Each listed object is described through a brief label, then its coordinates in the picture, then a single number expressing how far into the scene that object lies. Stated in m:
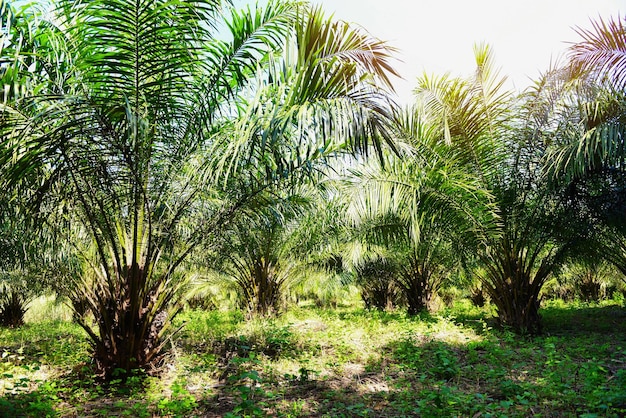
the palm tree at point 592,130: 5.38
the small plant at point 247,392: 3.69
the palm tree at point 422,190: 6.36
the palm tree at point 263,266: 9.73
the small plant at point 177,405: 3.72
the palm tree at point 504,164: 6.91
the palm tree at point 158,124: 3.66
